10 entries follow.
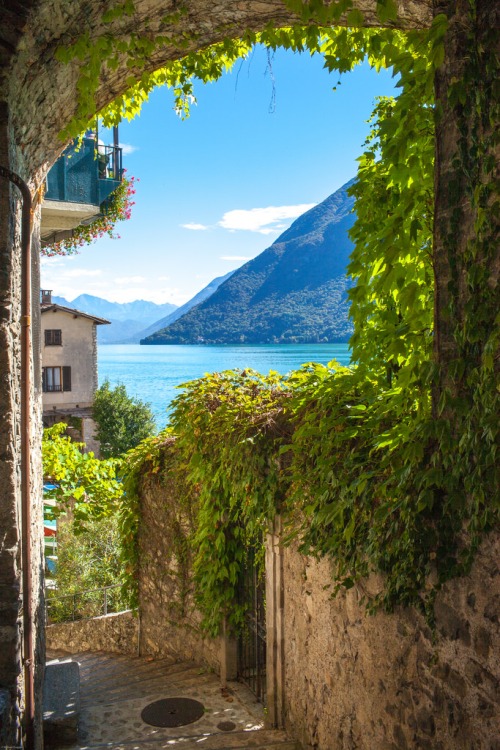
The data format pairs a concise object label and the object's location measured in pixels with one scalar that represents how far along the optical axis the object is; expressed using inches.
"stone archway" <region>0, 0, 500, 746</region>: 130.5
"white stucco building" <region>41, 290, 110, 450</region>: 1183.6
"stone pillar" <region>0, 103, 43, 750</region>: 139.1
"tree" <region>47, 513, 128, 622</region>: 480.4
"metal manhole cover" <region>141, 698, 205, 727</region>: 245.9
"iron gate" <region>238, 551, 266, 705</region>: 260.5
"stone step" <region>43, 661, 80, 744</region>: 221.5
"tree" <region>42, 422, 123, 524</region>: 500.7
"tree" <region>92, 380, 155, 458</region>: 1191.6
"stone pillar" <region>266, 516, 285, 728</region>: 221.1
